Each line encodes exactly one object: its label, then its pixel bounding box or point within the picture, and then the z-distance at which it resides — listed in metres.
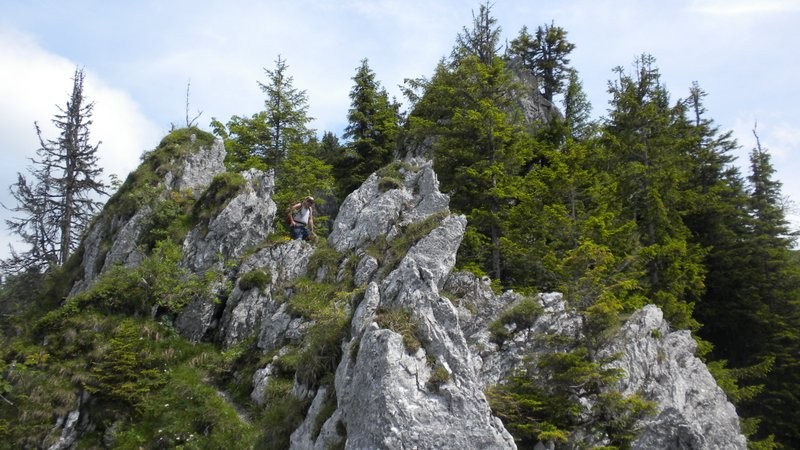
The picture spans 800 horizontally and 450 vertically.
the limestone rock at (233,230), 21.28
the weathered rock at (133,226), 23.19
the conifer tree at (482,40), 33.56
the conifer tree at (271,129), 31.73
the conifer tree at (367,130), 33.38
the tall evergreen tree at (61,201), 30.50
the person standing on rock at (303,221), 21.95
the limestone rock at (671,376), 15.77
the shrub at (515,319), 16.02
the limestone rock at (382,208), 20.33
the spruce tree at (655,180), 23.12
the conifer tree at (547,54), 44.09
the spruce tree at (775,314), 25.52
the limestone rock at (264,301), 17.45
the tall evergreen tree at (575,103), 44.97
